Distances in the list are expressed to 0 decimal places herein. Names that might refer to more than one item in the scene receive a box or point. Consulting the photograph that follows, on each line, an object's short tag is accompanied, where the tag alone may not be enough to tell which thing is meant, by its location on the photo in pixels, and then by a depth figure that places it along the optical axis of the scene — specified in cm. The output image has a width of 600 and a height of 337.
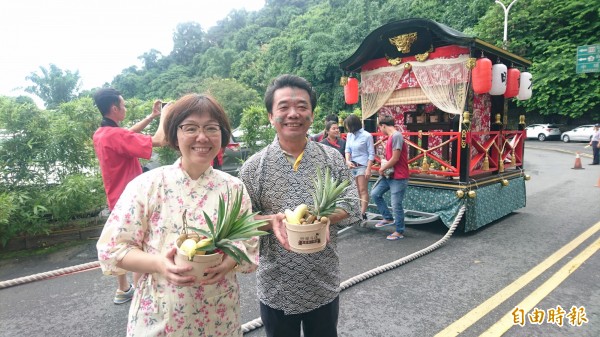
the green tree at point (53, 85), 2969
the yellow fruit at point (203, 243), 131
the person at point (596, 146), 1375
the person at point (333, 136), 689
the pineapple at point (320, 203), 165
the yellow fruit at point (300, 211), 163
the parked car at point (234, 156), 1033
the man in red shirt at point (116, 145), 319
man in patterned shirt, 185
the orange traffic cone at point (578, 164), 1284
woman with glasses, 144
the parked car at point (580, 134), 2270
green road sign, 1578
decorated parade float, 578
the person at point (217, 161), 389
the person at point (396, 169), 531
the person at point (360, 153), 616
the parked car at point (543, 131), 2536
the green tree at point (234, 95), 2975
